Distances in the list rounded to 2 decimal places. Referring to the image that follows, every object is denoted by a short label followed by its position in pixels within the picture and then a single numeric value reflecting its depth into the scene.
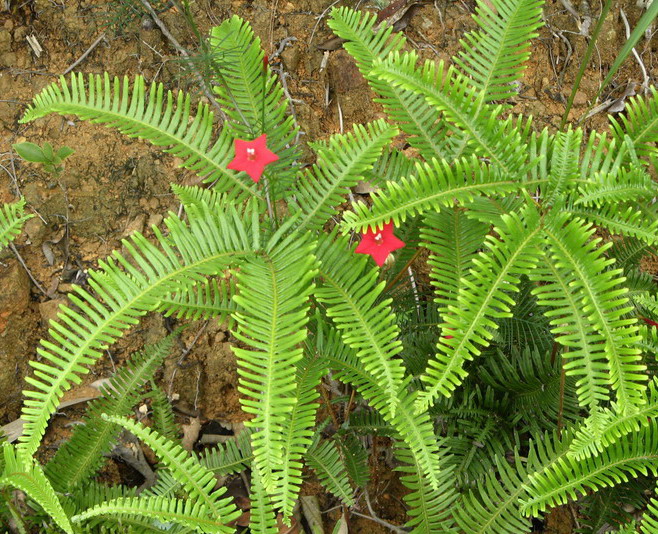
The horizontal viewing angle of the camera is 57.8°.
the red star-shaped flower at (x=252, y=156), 1.78
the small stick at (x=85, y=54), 2.89
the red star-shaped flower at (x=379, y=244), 1.81
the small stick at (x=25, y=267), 2.67
